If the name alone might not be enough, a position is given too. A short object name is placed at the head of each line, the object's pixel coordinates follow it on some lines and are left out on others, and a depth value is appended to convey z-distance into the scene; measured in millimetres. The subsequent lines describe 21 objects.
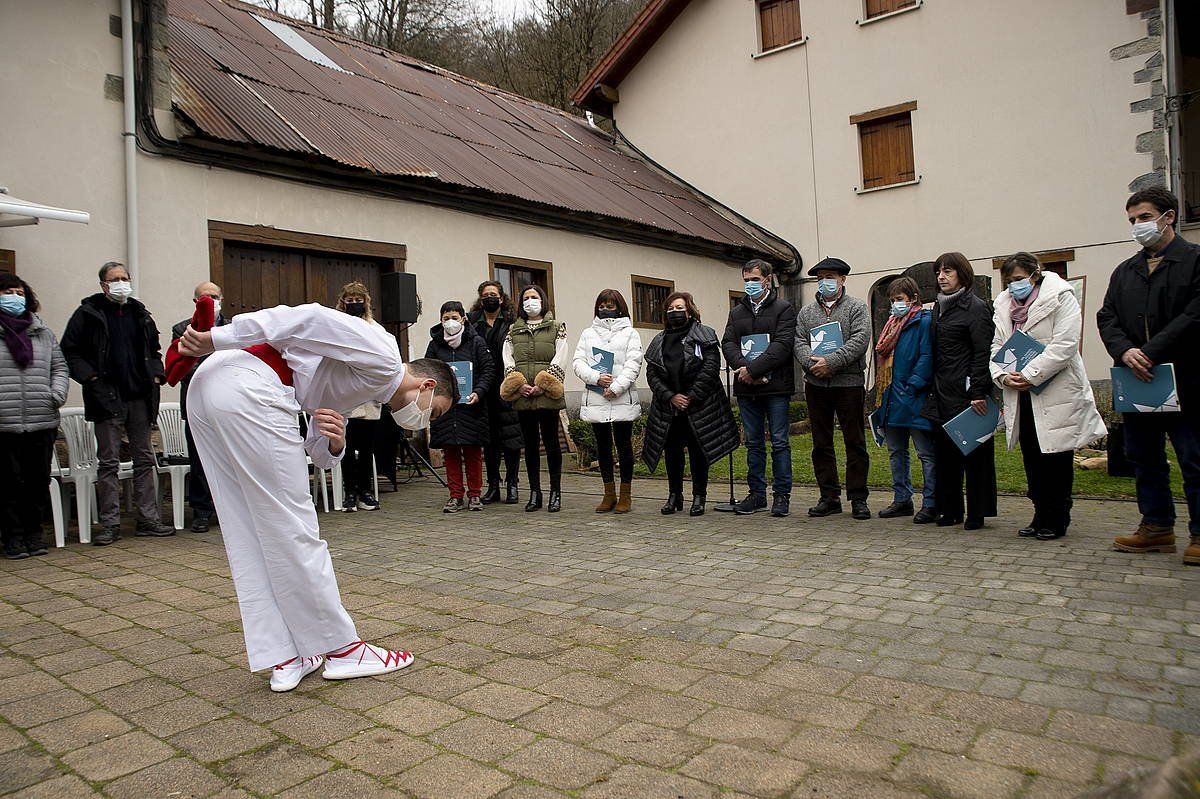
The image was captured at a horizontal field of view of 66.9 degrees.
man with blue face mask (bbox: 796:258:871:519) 7543
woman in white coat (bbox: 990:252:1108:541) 6164
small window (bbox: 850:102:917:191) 18469
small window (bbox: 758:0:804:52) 19719
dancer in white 3566
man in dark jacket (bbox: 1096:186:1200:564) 5418
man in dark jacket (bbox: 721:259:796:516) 7625
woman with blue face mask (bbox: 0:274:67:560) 6578
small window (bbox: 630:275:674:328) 17000
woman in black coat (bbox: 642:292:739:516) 7691
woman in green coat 8148
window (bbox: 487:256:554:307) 13953
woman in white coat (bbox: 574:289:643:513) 7973
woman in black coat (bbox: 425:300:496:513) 8320
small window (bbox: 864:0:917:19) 18328
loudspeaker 11250
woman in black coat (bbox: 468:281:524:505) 8750
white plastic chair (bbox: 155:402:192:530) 7762
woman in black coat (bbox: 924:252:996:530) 6855
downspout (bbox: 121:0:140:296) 9180
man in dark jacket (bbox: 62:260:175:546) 7047
